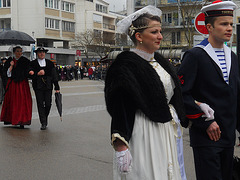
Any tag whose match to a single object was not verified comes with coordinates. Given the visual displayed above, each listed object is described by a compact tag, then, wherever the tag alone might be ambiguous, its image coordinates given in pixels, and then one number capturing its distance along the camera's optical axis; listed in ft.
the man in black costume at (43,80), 29.96
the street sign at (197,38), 34.64
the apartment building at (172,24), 186.70
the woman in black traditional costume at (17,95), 30.48
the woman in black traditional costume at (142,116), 9.53
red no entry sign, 29.68
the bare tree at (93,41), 210.59
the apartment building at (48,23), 194.29
